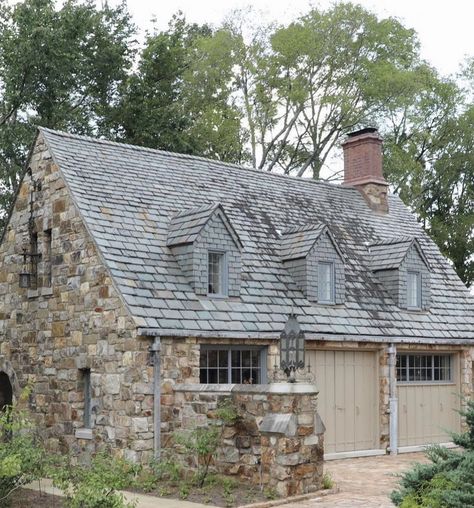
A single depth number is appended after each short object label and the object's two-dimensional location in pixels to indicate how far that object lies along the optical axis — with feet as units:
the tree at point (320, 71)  110.52
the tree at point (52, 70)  86.17
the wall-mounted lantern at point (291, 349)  42.39
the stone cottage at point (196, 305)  49.06
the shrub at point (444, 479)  30.94
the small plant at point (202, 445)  43.32
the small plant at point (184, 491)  41.57
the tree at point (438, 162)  117.70
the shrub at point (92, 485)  31.35
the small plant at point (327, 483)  42.80
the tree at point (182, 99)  97.30
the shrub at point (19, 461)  34.84
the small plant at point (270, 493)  40.32
